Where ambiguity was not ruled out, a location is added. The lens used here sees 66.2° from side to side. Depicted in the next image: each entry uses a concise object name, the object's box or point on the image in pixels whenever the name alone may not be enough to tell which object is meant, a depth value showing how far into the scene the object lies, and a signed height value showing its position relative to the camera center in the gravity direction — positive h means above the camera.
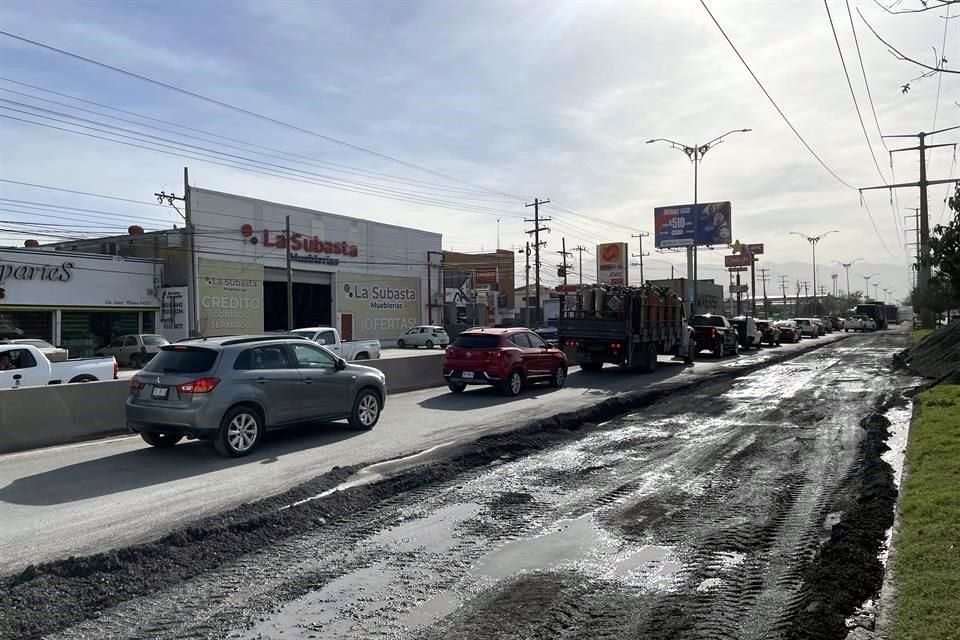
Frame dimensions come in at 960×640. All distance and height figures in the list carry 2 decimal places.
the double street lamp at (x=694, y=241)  42.84 +5.45
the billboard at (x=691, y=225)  55.12 +6.75
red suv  17.28 -1.04
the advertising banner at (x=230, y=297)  43.75 +1.50
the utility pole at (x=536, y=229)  61.73 +7.74
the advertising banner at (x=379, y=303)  55.34 +1.22
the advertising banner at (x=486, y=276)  74.81 +4.22
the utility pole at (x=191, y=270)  38.03 +2.83
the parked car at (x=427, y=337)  54.38 -1.41
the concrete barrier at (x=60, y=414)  11.00 -1.43
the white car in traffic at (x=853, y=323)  76.06 -1.28
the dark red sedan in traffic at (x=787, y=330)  48.62 -1.20
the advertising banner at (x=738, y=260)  87.75 +6.38
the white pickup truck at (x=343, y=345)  23.62 -0.90
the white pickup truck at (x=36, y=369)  15.05 -0.96
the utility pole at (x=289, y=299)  41.68 +1.23
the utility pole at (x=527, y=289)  64.68 +2.36
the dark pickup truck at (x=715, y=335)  32.00 -0.95
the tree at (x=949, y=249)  13.38 +1.12
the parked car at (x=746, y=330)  38.84 -0.93
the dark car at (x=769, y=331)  43.69 -1.13
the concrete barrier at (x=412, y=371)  19.12 -1.44
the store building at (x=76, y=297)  35.72 +1.42
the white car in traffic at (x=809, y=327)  60.21 -1.28
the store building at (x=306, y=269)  44.34 +3.58
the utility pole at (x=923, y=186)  42.88 +7.36
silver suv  9.73 -0.98
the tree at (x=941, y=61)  6.65 +2.49
